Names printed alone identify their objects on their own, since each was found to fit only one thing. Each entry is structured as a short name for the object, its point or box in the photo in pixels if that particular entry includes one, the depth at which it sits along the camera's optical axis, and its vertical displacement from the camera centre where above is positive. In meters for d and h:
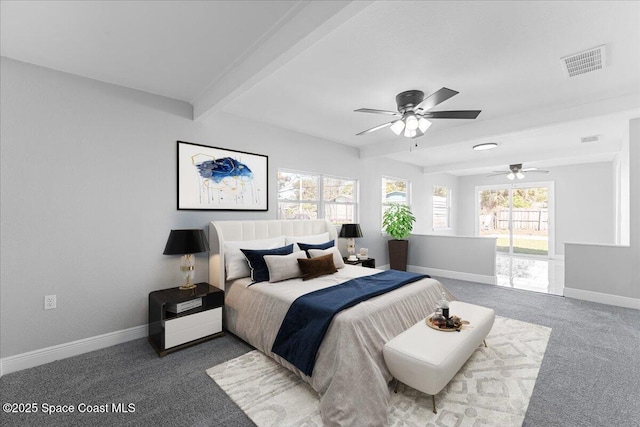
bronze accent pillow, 3.23 -0.63
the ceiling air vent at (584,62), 2.39 +1.35
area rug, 1.84 -1.32
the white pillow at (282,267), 3.10 -0.61
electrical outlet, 2.60 -0.83
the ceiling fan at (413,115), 2.80 +0.99
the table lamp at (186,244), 2.89 -0.33
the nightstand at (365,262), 4.69 -0.83
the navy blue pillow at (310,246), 3.81 -0.45
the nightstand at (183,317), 2.70 -1.05
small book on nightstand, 2.75 -0.93
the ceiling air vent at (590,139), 4.81 +1.30
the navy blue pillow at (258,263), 3.15 -0.57
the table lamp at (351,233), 4.93 -0.36
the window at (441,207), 8.30 +0.18
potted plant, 5.91 -0.42
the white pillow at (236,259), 3.28 -0.56
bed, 1.82 -0.92
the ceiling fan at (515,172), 6.38 +0.97
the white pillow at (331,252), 3.62 -0.53
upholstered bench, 1.83 -0.96
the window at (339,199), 5.16 +0.25
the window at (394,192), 6.45 +0.50
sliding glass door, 7.74 -0.10
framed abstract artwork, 3.39 +0.43
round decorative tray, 2.25 -0.92
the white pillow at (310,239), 3.95 -0.38
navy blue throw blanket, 2.11 -0.84
